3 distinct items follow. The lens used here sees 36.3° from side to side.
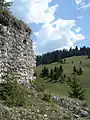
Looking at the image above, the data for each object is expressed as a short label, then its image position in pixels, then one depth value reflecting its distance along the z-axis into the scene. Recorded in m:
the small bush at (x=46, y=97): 7.64
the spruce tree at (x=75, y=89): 22.76
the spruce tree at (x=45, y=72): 56.19
